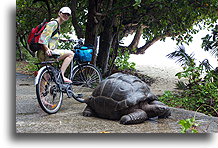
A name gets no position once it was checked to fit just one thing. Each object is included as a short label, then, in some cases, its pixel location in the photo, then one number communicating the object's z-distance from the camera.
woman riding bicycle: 3.41
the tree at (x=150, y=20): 4.33
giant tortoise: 3.14
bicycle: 3.39
